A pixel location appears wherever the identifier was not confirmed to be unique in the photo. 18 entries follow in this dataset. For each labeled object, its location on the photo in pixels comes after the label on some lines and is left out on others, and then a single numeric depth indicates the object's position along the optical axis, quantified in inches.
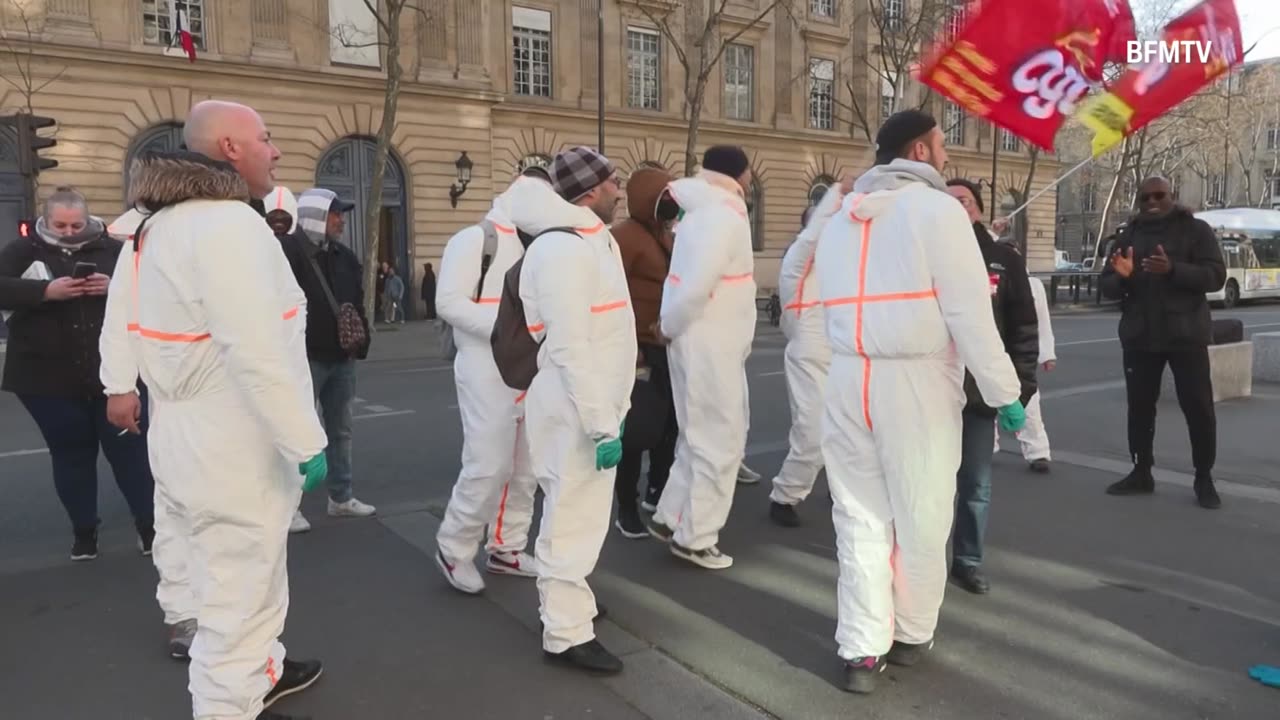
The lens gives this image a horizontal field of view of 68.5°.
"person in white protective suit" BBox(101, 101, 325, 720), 107.5
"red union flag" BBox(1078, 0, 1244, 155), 169.9
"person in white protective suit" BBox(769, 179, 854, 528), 214.1
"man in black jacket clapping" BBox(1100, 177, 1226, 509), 222.1
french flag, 858.8
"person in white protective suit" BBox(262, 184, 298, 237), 192.7
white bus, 1298.0
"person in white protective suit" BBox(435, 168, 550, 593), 167.3
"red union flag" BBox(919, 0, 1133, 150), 168.1
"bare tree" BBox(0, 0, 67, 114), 778.2
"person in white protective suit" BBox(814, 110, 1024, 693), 127.3
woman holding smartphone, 182.4
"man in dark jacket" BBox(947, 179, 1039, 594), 171.3
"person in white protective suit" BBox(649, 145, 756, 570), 180.7
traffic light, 474.6
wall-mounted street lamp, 1002.7
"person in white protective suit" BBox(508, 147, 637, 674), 132.7
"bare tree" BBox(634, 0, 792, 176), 1208.8
